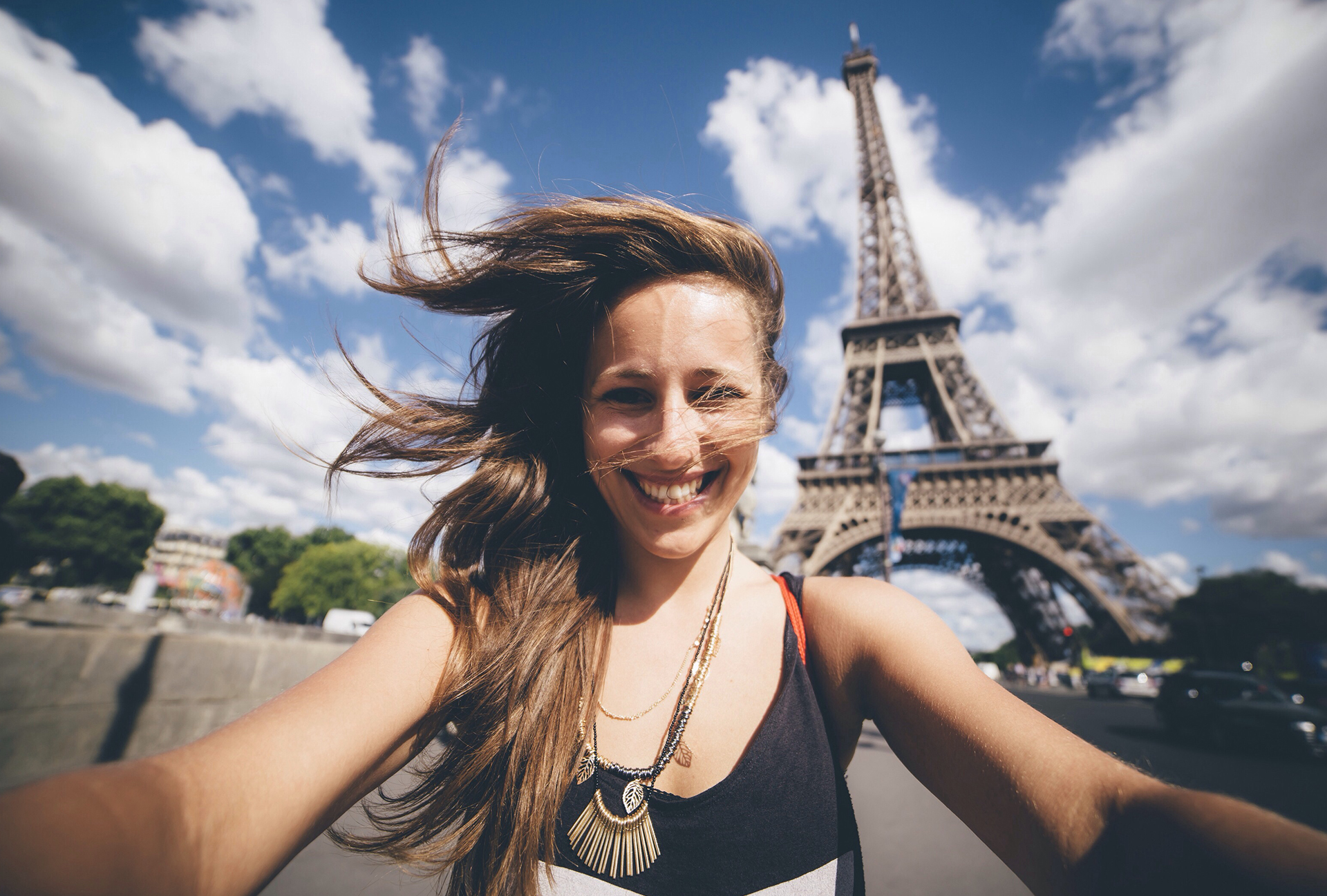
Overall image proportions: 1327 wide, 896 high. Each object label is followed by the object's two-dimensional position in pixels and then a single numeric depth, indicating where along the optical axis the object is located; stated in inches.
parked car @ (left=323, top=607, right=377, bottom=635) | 1008.2
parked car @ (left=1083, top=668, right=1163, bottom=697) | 1019.9
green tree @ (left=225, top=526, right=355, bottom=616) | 2388.0
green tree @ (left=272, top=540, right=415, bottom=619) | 1829.5
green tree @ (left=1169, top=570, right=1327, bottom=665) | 1157.1
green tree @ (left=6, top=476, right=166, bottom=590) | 1592.0
